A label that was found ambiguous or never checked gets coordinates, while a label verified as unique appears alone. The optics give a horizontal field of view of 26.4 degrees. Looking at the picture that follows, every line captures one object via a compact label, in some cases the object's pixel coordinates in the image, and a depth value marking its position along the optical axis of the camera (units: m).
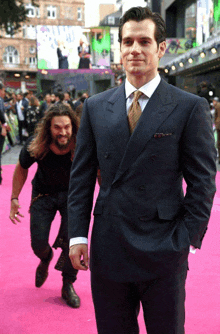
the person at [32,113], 16.20
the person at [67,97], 16.05
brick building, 65.06
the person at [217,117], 11.94
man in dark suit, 1.98
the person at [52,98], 14.51
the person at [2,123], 10.08
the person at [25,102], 17.69
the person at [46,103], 15.39
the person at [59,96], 13.23
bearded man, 3.95
